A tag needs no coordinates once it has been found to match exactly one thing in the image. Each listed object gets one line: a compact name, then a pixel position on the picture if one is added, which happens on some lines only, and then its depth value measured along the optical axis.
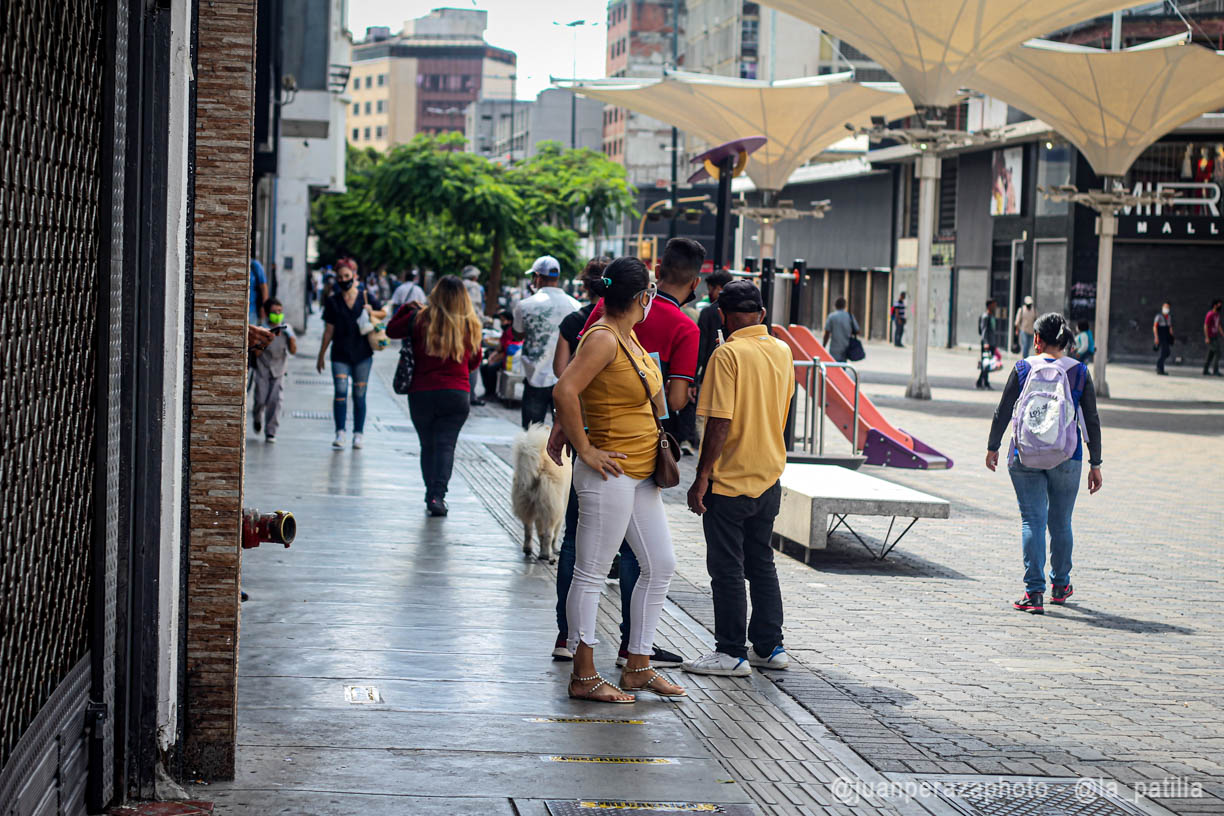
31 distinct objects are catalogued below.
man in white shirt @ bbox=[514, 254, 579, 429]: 11.31
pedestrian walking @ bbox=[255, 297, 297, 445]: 15.52
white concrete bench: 10.18
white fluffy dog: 9.47
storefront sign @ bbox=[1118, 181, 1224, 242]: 42.34
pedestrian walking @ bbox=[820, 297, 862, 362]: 24.97
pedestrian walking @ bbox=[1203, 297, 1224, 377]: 37.19
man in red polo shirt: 7.15
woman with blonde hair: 11.48
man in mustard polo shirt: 7.00
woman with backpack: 8.98
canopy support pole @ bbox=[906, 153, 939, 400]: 27.95
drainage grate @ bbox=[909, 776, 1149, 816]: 5.21
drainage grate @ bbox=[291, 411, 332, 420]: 19.05
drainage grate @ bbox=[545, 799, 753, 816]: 4.98
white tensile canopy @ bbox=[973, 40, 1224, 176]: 29.05
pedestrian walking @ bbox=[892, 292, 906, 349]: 53.59
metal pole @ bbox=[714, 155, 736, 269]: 13.45
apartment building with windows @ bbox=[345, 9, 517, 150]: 189.12
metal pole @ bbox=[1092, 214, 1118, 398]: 29.83
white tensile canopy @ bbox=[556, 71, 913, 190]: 35.97
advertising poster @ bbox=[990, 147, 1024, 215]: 47.53
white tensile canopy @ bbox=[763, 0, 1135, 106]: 24.75
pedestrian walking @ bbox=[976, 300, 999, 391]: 30.78
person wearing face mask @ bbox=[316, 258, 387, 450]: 14.84
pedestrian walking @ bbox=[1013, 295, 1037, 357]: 33.28
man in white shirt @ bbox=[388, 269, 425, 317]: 26.17
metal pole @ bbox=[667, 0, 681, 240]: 59.50
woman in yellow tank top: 6.29
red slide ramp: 15.60
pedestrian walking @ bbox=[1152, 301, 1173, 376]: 38.19
